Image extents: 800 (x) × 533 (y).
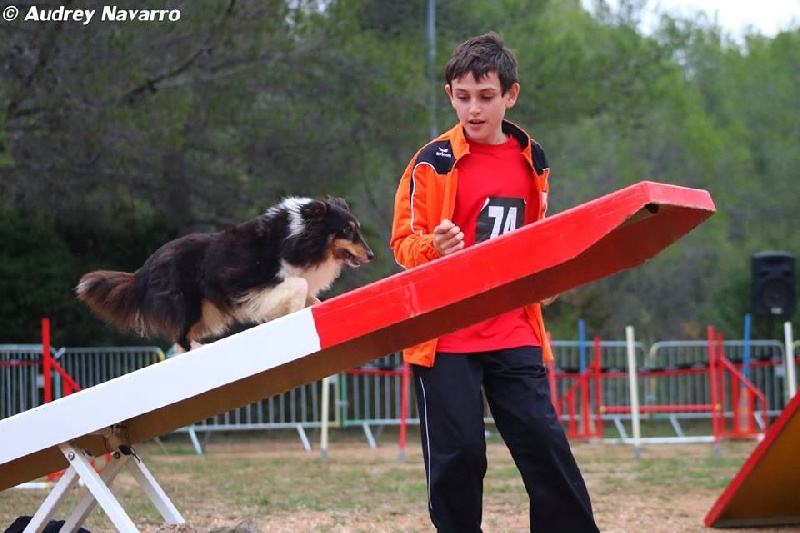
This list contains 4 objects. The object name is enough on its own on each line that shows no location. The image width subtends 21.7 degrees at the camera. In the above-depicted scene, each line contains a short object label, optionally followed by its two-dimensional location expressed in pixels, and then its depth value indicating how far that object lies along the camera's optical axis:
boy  6.55
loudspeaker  26.84
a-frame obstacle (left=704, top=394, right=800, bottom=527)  10.52
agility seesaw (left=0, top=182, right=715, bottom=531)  5.61
